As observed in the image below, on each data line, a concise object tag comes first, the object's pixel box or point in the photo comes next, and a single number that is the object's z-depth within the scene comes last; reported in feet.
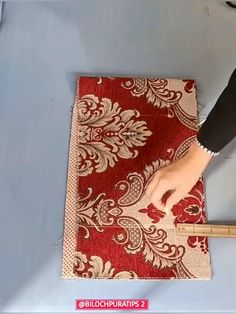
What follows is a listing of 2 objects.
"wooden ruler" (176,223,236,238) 2.51
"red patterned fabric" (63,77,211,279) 2.44
